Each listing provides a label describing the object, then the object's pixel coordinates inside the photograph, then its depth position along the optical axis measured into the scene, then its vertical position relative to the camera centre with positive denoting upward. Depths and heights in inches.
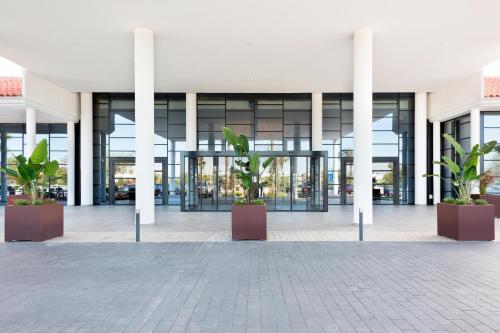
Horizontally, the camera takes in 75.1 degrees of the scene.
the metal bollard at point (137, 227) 367.6 -61.5
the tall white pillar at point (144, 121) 481.4 +77.7
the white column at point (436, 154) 823.1 +45.7
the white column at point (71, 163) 834.8 +26.1
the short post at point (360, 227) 368.0 -62.8
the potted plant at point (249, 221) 366.9 -54.8
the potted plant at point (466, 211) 354.9 -43.8
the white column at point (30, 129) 690.8 +95.1
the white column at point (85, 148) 828.6 +64.0
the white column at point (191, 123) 808.3 +124.7
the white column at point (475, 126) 709.3 +100.3
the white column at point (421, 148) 826.8 +61.0
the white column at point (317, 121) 815.1 +129.2
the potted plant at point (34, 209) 361.4 -40.9
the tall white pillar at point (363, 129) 478.6 +64.4
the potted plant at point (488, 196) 589.9 -44.5
